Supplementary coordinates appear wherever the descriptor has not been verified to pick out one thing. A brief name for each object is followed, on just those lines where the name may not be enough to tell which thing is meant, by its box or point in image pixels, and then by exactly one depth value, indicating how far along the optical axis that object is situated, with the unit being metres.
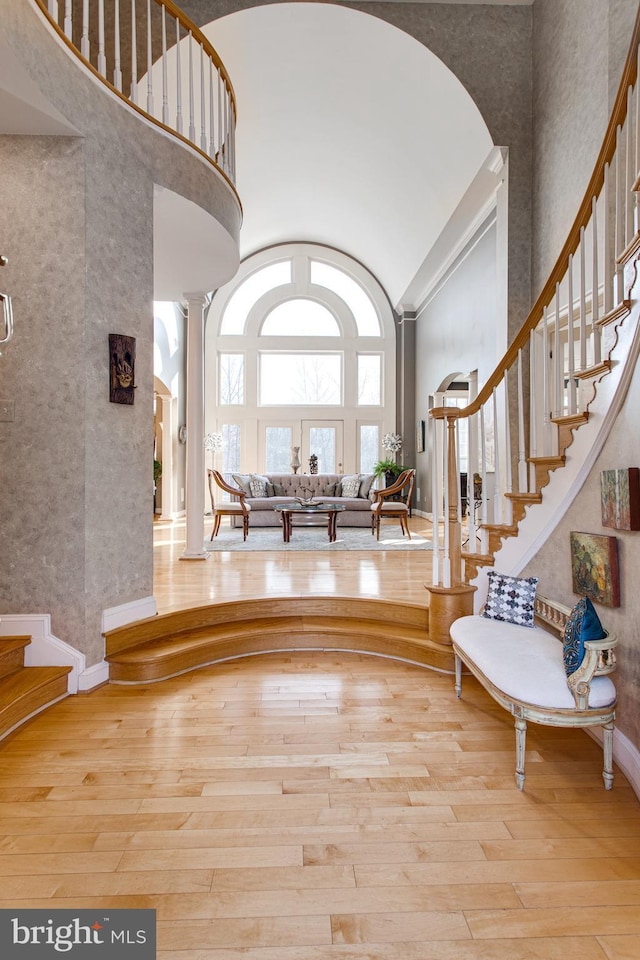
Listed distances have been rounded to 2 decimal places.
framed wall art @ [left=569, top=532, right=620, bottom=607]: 2.53
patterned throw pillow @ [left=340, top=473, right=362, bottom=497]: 9.98
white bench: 2.23
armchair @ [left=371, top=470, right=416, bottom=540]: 7.57
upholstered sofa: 9.23
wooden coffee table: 7.38
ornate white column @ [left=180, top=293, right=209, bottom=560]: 6.04
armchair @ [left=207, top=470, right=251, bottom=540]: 7.76
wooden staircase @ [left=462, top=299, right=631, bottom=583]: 2.61
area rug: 6.96
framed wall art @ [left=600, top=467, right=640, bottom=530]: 2.34
